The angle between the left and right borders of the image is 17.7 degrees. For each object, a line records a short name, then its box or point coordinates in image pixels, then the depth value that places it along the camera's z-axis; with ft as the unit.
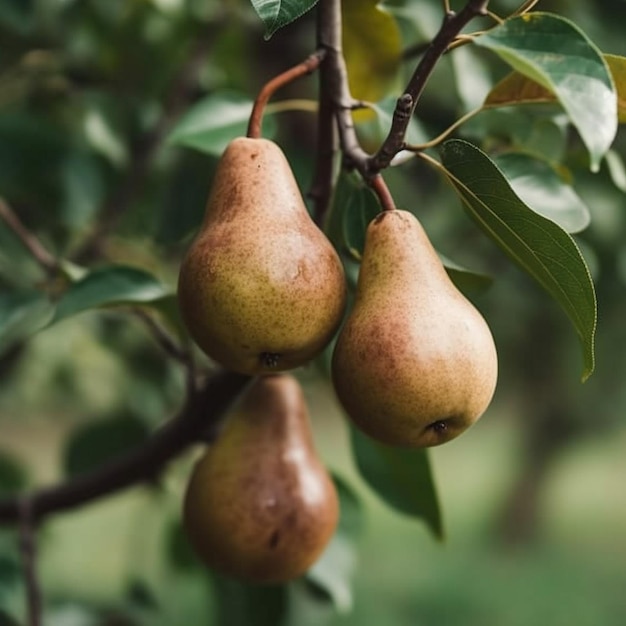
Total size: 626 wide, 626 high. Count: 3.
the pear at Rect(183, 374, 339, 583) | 2.88
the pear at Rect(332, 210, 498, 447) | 2.42
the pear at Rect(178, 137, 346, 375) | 2.44
